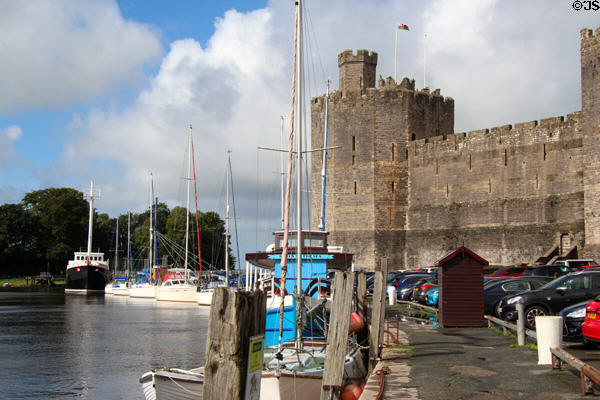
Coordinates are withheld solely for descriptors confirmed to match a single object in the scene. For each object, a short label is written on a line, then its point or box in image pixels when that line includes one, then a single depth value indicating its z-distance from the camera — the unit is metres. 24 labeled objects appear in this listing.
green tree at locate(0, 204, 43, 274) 85.19
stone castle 41.06
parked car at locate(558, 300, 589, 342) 13.54
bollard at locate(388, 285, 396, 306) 28.64
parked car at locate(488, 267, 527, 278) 31.52
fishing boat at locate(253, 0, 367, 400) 11.86
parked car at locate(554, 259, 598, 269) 32.28
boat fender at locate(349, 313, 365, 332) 15.55
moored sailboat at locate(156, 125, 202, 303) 50.53
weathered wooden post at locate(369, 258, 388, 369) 13.88
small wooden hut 18.06
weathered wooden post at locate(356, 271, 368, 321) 17.14
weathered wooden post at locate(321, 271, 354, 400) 10.12
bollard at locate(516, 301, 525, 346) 13.78
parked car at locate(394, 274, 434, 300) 31.61
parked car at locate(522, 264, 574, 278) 27.28
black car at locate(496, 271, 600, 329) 16.27
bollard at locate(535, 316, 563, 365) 11.41
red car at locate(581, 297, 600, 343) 11.88
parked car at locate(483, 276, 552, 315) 20.17
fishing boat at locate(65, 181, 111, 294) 65.75
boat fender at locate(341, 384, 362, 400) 11.73
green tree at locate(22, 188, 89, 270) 85.62
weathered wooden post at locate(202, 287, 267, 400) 7.28
